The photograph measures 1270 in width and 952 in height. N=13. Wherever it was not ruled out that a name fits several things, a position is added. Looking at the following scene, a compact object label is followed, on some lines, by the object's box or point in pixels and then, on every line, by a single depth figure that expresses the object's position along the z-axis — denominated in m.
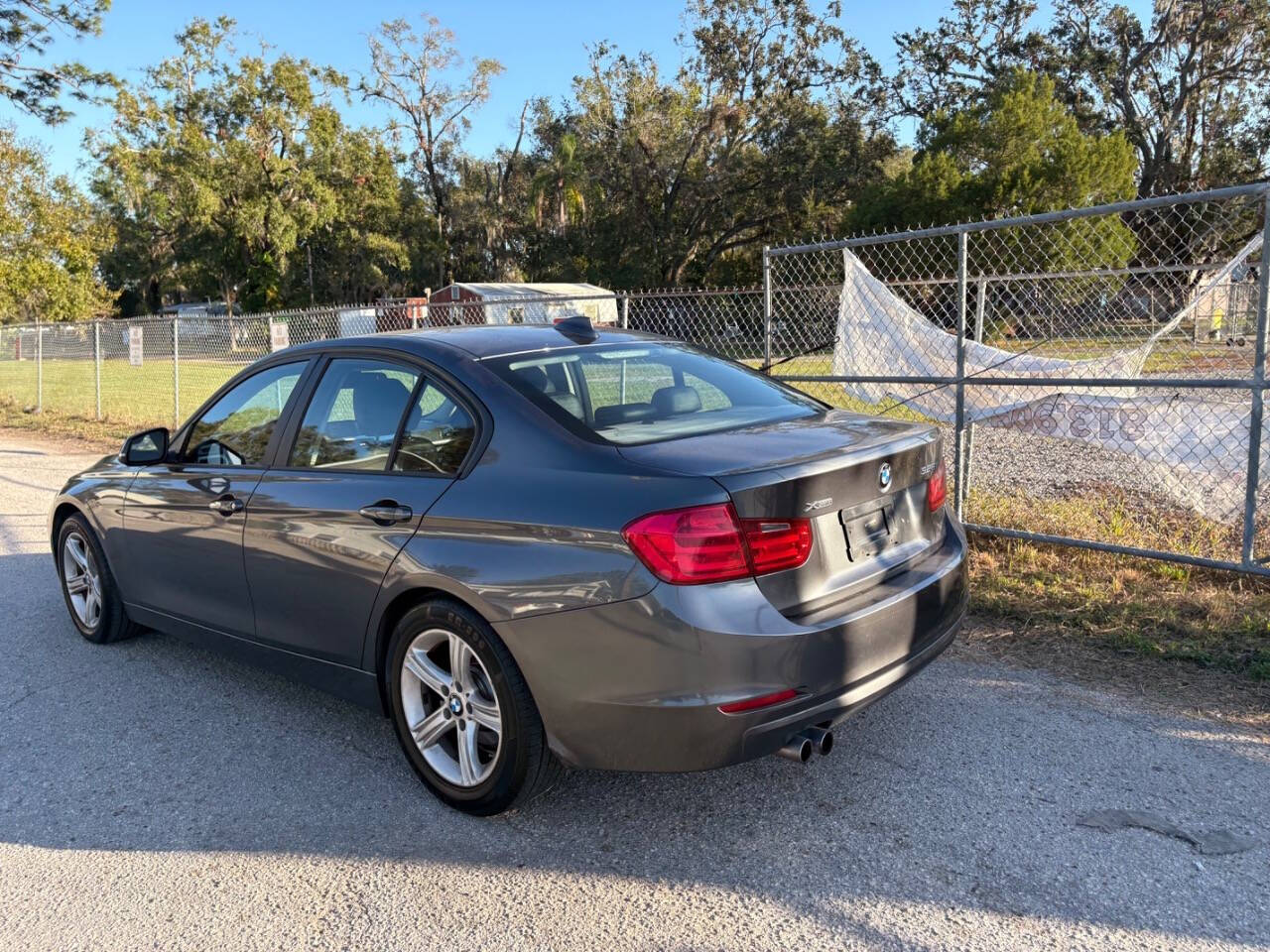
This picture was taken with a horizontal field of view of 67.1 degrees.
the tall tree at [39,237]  22.36
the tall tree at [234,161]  47.09
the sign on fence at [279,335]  11.54
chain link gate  5.56
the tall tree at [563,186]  48.34
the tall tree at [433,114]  50.62
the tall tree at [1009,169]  35.72
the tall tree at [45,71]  20.34
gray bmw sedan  2.72
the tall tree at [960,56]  44.12
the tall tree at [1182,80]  39.25
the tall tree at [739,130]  42.25
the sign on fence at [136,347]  13.32
